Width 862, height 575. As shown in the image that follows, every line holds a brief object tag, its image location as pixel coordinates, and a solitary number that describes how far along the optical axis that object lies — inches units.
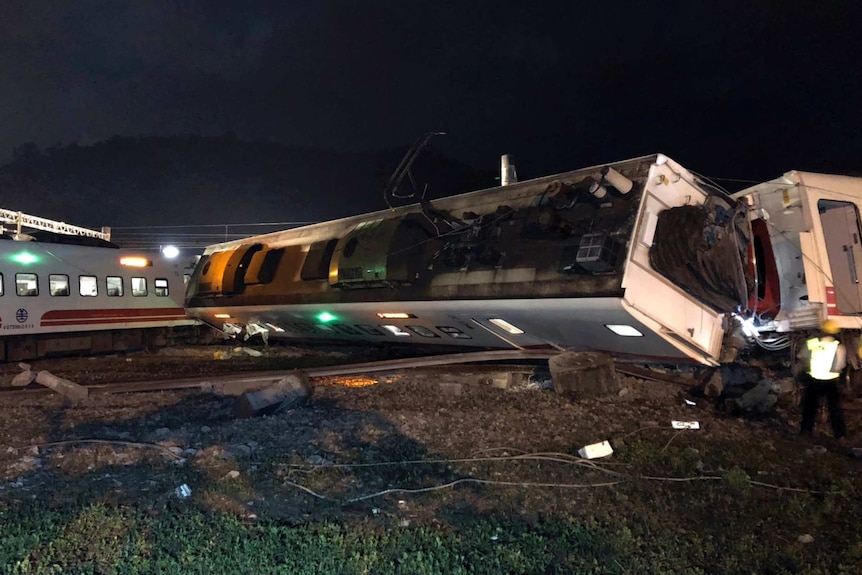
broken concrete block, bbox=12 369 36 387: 419.5
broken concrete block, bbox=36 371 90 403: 372.5
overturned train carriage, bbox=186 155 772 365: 314.2
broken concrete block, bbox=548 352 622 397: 350.0
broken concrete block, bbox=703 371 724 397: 364.8
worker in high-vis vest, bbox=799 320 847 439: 286.4
